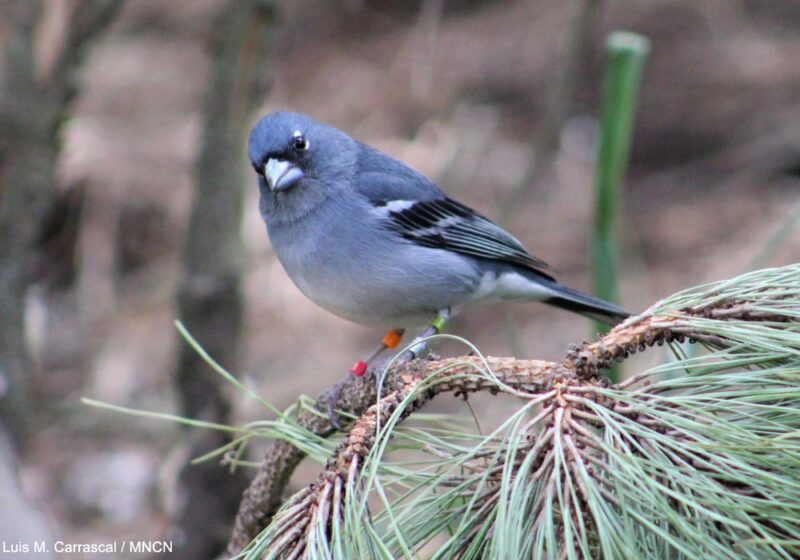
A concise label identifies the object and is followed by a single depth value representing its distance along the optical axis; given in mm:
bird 6168
